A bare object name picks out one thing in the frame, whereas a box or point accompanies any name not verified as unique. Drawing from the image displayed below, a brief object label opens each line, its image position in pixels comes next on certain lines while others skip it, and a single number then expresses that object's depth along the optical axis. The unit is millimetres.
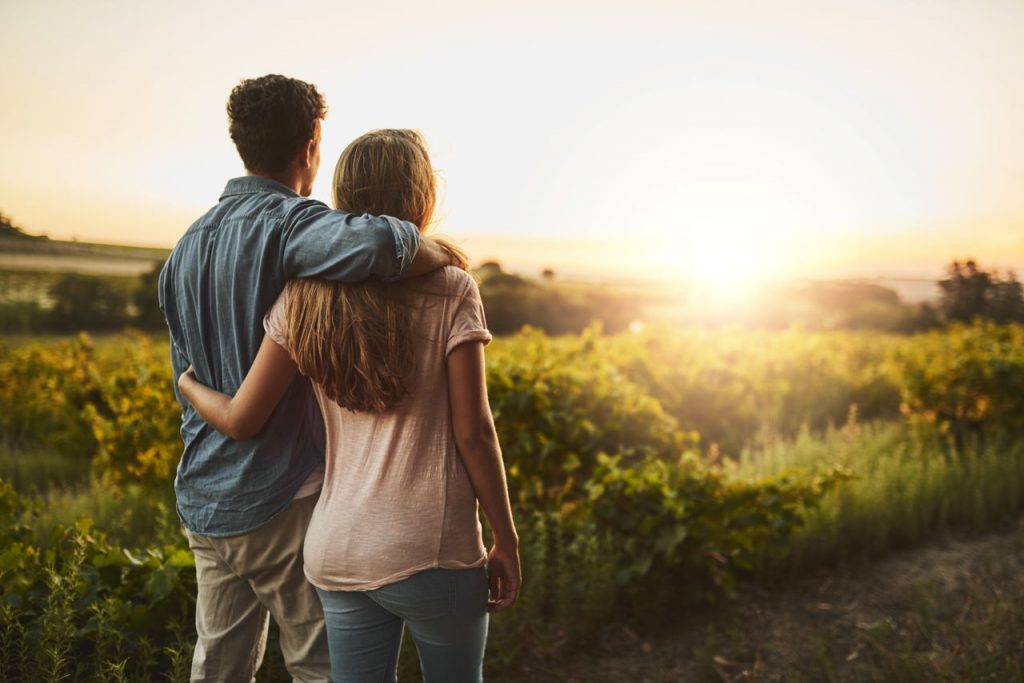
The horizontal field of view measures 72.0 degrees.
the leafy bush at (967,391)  6547
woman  1569
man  1703
